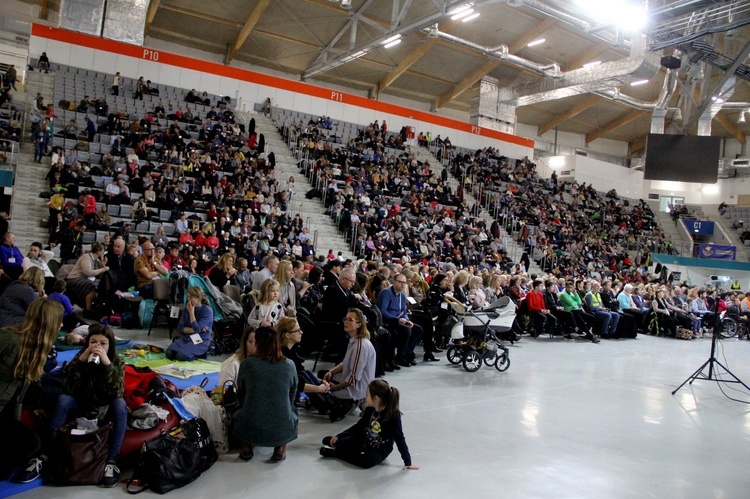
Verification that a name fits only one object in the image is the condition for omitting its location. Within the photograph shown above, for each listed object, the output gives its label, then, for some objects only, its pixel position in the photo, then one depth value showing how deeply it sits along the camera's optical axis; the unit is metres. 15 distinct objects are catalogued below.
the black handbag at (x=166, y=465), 3.21
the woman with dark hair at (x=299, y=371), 4.41
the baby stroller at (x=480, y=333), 7.41
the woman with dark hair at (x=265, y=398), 3.70
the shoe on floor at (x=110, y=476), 3.21
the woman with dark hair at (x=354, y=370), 4.73
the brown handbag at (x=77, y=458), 3.19
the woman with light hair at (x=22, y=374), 3.08
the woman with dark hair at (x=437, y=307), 7.89
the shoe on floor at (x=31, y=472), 3.11
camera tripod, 6.92
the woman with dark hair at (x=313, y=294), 7.22
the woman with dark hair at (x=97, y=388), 3.42
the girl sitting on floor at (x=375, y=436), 3.75
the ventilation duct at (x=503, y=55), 19.00
